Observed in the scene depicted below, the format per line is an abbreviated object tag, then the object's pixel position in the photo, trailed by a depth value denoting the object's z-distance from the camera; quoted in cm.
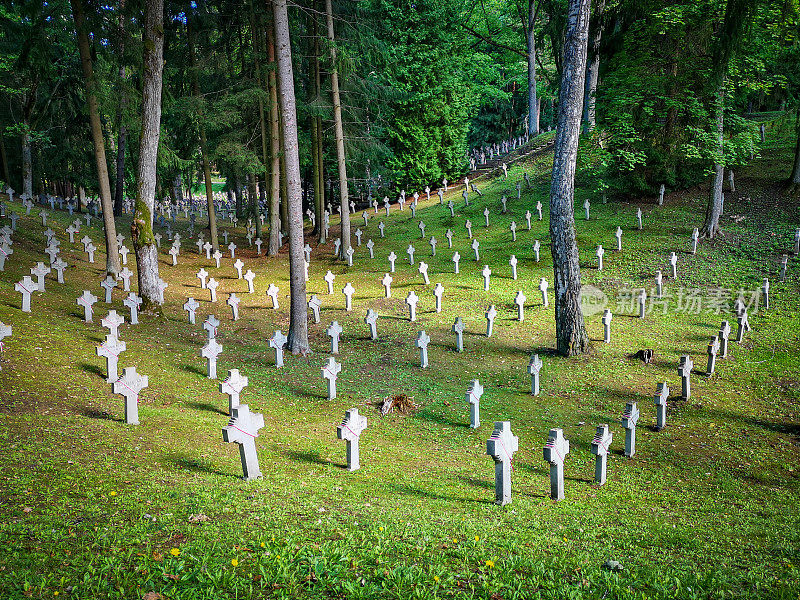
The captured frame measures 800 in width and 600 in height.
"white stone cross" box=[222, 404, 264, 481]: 594
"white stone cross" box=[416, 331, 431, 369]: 1152
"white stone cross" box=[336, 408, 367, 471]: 662
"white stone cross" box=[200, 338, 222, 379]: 1022
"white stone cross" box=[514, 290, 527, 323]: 1450
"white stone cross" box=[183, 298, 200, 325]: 1361
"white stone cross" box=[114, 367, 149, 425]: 724
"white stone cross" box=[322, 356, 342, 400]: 977
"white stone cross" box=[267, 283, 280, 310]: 1579
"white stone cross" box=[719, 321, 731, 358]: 1229
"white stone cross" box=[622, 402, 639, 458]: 805
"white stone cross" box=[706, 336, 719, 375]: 1147
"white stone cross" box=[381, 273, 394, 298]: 1683
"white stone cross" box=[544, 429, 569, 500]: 619
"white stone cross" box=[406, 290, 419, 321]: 1452
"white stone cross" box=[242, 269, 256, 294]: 1770
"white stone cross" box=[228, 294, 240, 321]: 1453
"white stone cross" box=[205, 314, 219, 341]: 1198
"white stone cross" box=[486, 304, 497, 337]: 1337
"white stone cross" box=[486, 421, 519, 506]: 588
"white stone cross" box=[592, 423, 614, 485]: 697
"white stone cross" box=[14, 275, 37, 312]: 1177
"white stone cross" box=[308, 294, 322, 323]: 1480
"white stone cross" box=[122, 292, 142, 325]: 1262
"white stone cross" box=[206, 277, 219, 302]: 1634
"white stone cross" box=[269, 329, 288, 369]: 1123
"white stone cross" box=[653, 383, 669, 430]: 918
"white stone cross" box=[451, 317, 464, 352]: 1258
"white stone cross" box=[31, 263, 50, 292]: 1344
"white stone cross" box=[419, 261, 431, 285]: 1797
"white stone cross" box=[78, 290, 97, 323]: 1220
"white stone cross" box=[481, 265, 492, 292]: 1696
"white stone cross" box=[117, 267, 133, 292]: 1532
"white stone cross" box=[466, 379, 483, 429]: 876
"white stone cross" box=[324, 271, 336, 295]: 1756
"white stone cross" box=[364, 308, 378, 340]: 1334
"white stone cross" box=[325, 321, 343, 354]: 1242
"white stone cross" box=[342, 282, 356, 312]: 1576
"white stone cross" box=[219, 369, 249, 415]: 834
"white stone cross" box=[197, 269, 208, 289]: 1739
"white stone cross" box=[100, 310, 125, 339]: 1095
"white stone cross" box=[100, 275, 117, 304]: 1405
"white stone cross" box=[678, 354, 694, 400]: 1016
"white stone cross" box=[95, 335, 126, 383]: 886
